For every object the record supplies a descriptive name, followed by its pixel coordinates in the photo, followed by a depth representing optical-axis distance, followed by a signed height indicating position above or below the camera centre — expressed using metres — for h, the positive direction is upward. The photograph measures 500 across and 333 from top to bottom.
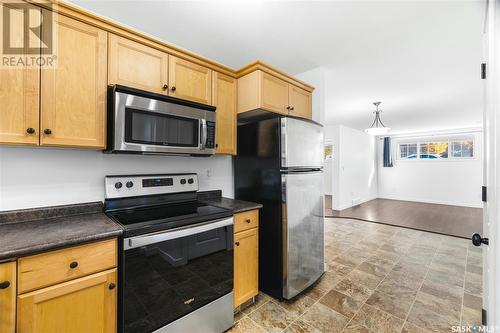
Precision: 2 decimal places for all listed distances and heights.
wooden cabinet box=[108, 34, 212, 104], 1.59 +0.77
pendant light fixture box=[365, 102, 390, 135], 4.66 +0.82
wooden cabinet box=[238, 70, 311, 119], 2.12 +0.76
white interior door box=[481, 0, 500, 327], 1.06 +0.04
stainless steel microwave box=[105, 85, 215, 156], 1.50 +0.33
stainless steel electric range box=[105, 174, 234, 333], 1.31 -0.62
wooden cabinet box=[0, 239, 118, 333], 1.00 -0.63
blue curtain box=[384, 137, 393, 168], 8.21 +0.56
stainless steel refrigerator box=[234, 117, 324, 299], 2.04 -0.27
